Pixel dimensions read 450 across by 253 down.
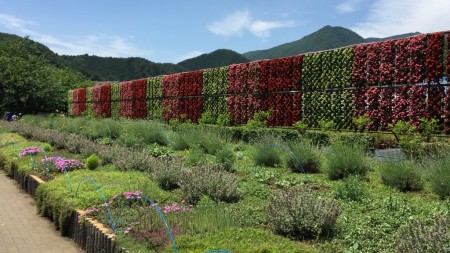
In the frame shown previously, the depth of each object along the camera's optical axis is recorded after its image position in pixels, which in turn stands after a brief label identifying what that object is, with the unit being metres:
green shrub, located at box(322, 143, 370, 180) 6.62
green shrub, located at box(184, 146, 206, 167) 7.97
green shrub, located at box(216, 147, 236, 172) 7.56
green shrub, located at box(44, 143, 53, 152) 11.71
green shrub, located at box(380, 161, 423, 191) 5.83
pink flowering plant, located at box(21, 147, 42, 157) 10.59
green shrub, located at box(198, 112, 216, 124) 16.96
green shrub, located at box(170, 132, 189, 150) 11.38
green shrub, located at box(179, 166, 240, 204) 5.36
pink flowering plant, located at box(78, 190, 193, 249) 3.97
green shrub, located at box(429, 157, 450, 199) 5.13
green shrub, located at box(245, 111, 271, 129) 13.62
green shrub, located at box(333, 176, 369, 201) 5.15
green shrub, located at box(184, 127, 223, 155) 10.00
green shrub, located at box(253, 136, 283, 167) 8.00
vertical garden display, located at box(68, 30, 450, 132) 9.41
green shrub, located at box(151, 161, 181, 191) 6.42
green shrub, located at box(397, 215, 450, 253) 2.86
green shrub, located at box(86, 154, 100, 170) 8.29
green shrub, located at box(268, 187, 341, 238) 3.90
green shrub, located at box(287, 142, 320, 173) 7.44
